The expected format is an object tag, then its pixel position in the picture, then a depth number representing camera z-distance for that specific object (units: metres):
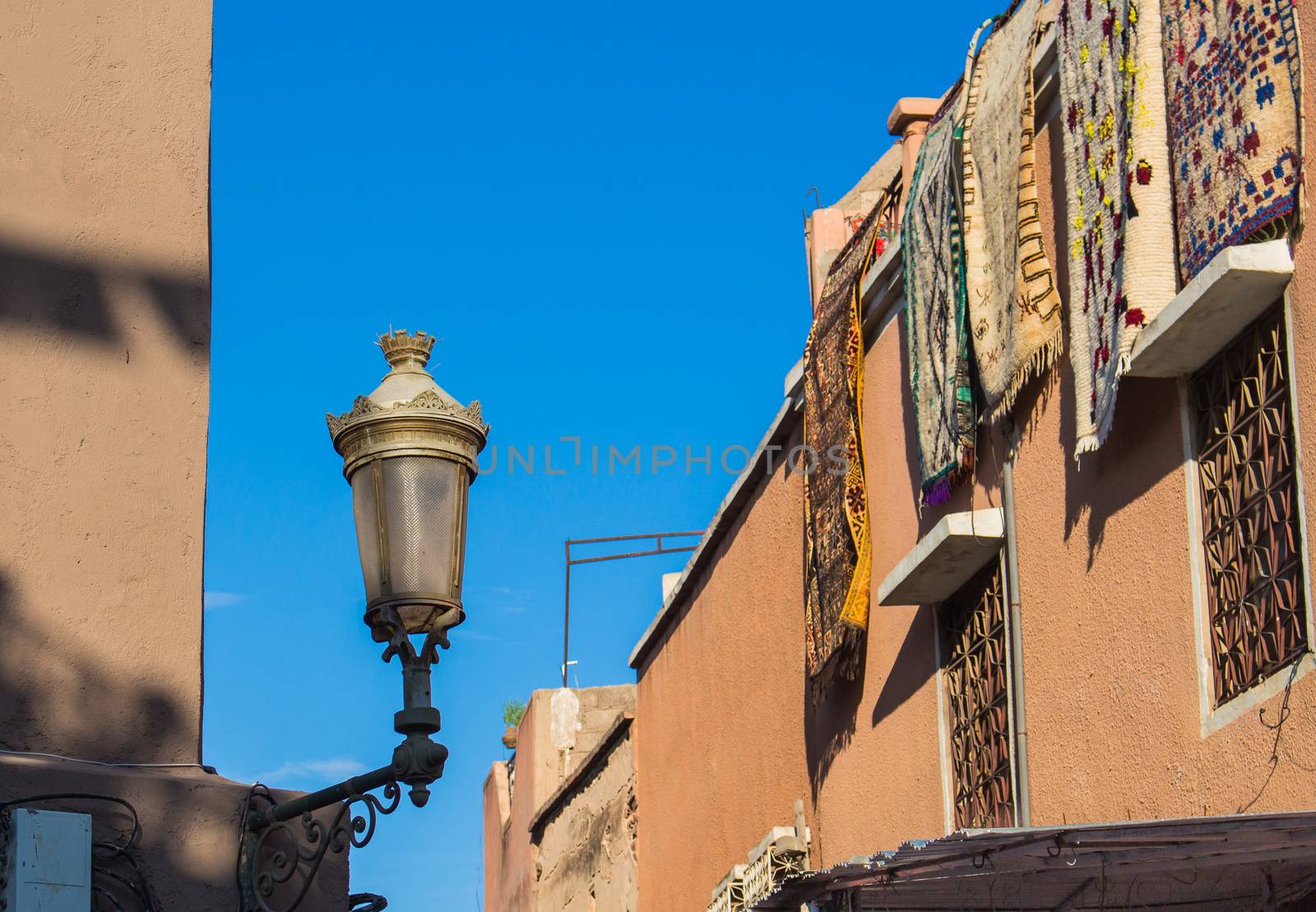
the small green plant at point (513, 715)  21.19
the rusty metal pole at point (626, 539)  15.98
